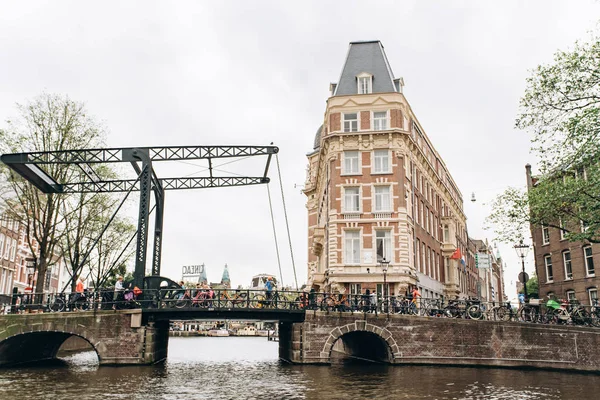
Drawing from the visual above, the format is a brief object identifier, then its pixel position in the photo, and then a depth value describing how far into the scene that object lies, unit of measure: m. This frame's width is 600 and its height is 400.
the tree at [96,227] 31.36
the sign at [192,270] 105.94
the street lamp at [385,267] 30.81
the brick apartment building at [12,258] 45.81
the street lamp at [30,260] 28.53
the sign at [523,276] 31.06
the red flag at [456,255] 41.72
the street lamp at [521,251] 29.45
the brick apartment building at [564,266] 36.94
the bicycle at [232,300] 24.99
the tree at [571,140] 19.52
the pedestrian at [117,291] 24.33
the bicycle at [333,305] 25.85
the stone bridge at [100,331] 23.28
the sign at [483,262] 33.72
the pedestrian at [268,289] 25.95
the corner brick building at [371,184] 33.72
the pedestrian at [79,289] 24.57
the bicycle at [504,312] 26.25
